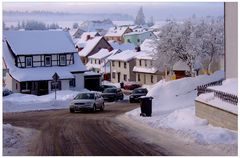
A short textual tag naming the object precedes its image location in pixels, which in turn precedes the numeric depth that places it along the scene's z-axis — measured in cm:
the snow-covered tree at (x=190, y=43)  3944
